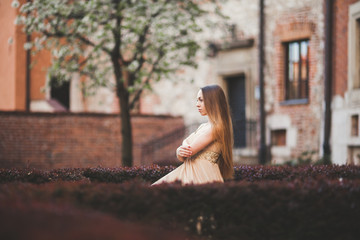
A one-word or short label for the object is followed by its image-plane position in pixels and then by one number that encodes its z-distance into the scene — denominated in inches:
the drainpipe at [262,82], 663.1
